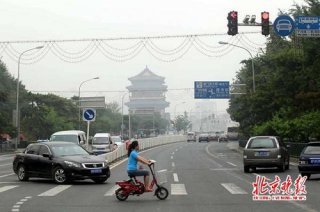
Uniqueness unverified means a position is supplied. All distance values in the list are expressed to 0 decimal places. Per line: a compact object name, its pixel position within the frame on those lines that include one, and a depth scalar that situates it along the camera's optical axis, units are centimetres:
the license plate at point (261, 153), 2655
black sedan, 2052
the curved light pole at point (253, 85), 5343
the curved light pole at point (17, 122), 6222
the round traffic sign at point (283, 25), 2803
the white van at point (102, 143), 4447
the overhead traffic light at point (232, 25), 2541
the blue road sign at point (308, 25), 2903
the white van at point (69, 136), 3468
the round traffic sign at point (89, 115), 3281
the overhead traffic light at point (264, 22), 2592
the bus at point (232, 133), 9569
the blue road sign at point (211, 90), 6406
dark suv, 2647
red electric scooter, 1534
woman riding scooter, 1518
